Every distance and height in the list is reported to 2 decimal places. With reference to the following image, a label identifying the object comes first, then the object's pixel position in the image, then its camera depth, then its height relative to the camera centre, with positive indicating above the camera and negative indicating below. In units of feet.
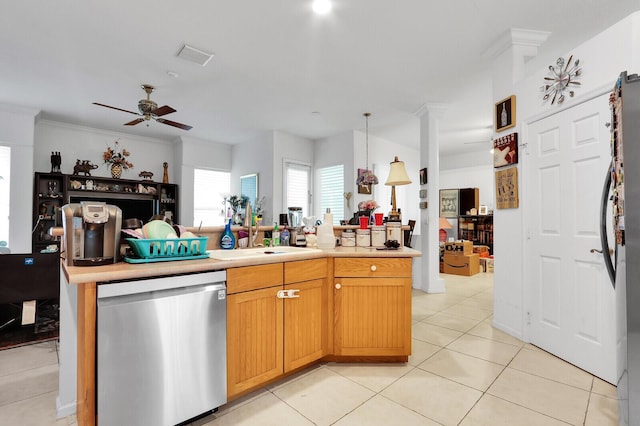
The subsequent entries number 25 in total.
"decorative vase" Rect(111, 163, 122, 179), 19.65 +3.09
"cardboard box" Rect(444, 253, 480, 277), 19.65 -2.96
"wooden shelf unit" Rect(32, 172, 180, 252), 16.57 +1.41
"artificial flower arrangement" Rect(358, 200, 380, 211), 11.82 +0.49
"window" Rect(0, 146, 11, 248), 15.23 +1.45
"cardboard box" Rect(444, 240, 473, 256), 19.90 -1.90
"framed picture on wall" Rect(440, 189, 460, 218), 26.71 +1.46
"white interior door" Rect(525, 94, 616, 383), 7.16 -0.56
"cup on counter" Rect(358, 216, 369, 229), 8.80 -0.12
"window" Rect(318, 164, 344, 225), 21.18 +2.07
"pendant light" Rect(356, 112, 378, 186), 17.07 +2.26
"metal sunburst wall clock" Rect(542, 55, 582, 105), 7.84 +3.70
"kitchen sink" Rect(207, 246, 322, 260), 6.29 -0.78
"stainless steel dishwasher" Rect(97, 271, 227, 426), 4.42 -2.05
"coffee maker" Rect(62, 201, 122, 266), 4.84 -0.25
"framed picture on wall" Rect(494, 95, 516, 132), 9.76 +3.46
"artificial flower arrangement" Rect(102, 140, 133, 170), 19.69 +4.03
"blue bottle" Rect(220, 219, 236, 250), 7.88 -0.53
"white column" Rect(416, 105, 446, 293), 15.58 +0.46
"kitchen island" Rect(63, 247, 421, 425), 5.71 -1.93
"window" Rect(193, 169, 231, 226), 22.49 +1.79
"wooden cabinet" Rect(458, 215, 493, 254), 24.08 -0.82
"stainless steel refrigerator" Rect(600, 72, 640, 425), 3.82 -0.28
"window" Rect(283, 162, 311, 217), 21.12 +2.35
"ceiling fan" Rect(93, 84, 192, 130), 12.35 +4.43
